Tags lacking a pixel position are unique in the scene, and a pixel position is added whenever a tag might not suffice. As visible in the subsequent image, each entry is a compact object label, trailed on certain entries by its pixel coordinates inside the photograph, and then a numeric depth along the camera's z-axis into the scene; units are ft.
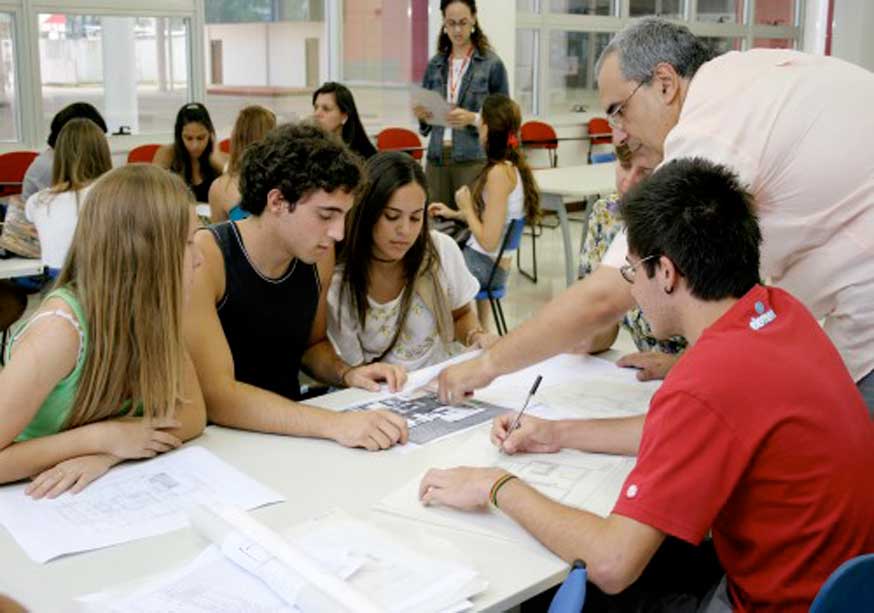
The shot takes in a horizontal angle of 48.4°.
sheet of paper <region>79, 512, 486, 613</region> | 4.20
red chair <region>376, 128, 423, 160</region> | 25.20
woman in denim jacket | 19.47
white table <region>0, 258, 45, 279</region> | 13.00
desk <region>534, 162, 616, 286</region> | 19.27
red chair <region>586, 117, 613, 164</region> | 30.83
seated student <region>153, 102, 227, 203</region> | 18.95
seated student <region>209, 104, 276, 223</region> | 14.62
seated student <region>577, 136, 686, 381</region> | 7.51
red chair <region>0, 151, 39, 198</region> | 19.90
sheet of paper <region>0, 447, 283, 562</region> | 4.86
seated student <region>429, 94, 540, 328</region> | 15.06
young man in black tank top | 7.37
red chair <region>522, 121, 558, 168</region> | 28.25
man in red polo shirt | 4.44
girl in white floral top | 8.61
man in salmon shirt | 6.19
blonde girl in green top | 5.42
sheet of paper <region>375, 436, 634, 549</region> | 5.13
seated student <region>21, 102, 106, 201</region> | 17.38
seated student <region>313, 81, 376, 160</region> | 16.81
